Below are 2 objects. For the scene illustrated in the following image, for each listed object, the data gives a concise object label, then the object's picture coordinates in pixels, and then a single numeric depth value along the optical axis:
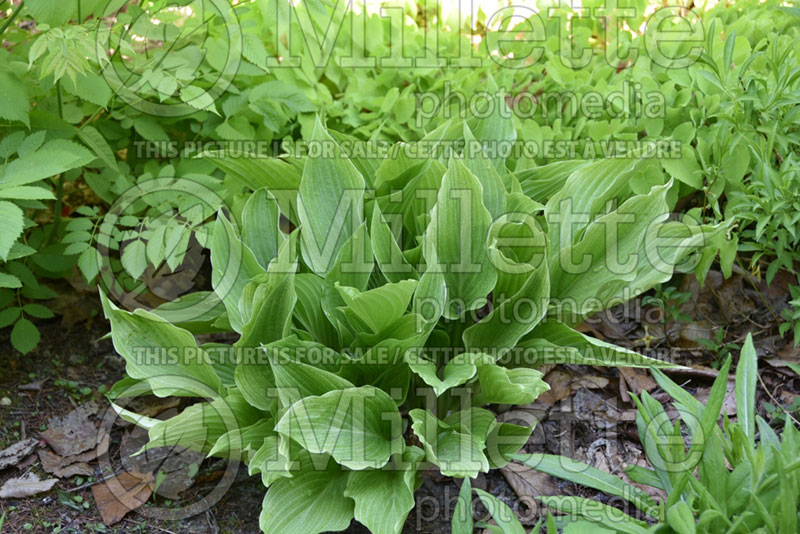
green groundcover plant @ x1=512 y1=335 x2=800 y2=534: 1.23
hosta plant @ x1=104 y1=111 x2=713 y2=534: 1.37
